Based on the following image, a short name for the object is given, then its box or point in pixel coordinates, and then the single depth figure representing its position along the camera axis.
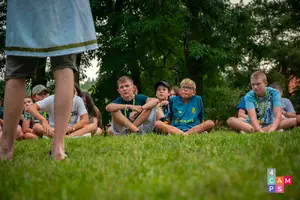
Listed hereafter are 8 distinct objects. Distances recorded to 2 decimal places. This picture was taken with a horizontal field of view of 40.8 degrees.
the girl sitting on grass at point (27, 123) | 7.91
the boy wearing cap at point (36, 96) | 8.41
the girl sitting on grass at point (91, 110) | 8.27
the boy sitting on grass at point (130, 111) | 7.05
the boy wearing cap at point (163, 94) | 8.30
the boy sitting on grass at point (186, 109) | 7.28
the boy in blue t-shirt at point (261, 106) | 6.43
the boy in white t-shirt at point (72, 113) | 6.41
